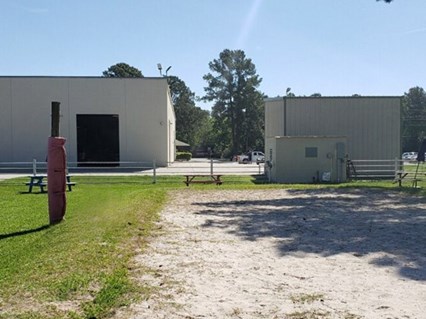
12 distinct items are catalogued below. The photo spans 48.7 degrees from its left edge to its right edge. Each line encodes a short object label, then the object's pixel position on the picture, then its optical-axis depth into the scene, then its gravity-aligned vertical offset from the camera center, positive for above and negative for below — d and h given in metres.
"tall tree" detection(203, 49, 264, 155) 74.31 +7.56
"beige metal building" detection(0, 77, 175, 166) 33.19 +2.09
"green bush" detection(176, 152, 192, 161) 59.87 -1.50
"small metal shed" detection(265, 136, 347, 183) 22.11 -0.64
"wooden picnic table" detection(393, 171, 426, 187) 18.17 -1.32
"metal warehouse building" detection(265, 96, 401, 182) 25.50 +1.34
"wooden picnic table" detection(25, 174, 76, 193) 15.70 -1.33
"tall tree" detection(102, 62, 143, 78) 83.38 +13.38
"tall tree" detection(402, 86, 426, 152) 92.31 +6.18
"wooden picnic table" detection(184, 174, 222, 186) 19.18 -1.50
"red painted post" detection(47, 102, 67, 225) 9.05 -0.64
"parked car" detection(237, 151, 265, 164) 50.69 -1.40
